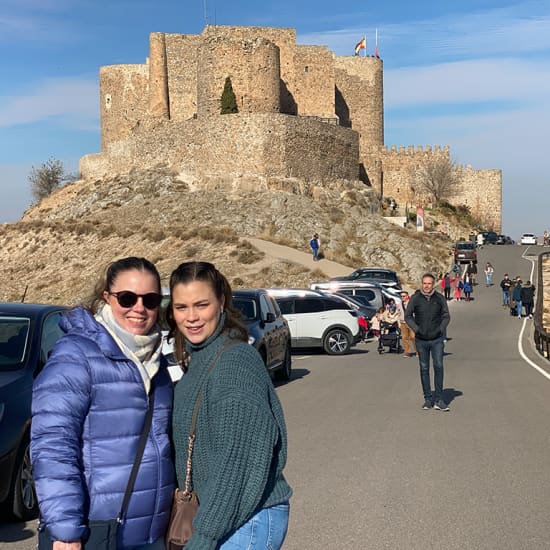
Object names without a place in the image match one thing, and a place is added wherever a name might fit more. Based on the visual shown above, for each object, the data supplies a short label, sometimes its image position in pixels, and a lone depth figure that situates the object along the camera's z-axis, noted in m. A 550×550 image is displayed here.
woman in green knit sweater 3.13
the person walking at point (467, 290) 42.59
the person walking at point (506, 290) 40.19
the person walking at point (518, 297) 35.97
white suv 21.77
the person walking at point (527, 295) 35.59
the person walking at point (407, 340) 21.90
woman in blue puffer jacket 3.19
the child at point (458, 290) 43.53
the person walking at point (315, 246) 45.34
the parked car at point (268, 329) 14.56
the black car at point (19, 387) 6.52
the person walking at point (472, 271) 46.67
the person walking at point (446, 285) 42.01
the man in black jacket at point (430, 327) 12.41
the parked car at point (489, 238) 75.50
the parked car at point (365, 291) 28.38
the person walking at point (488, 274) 49.12
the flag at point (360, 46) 77.06
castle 57.38
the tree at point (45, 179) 92.81
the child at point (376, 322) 25.09
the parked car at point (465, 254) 52.50
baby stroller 22.48
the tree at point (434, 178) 81.56
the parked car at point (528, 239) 77.56
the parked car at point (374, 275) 35.09
